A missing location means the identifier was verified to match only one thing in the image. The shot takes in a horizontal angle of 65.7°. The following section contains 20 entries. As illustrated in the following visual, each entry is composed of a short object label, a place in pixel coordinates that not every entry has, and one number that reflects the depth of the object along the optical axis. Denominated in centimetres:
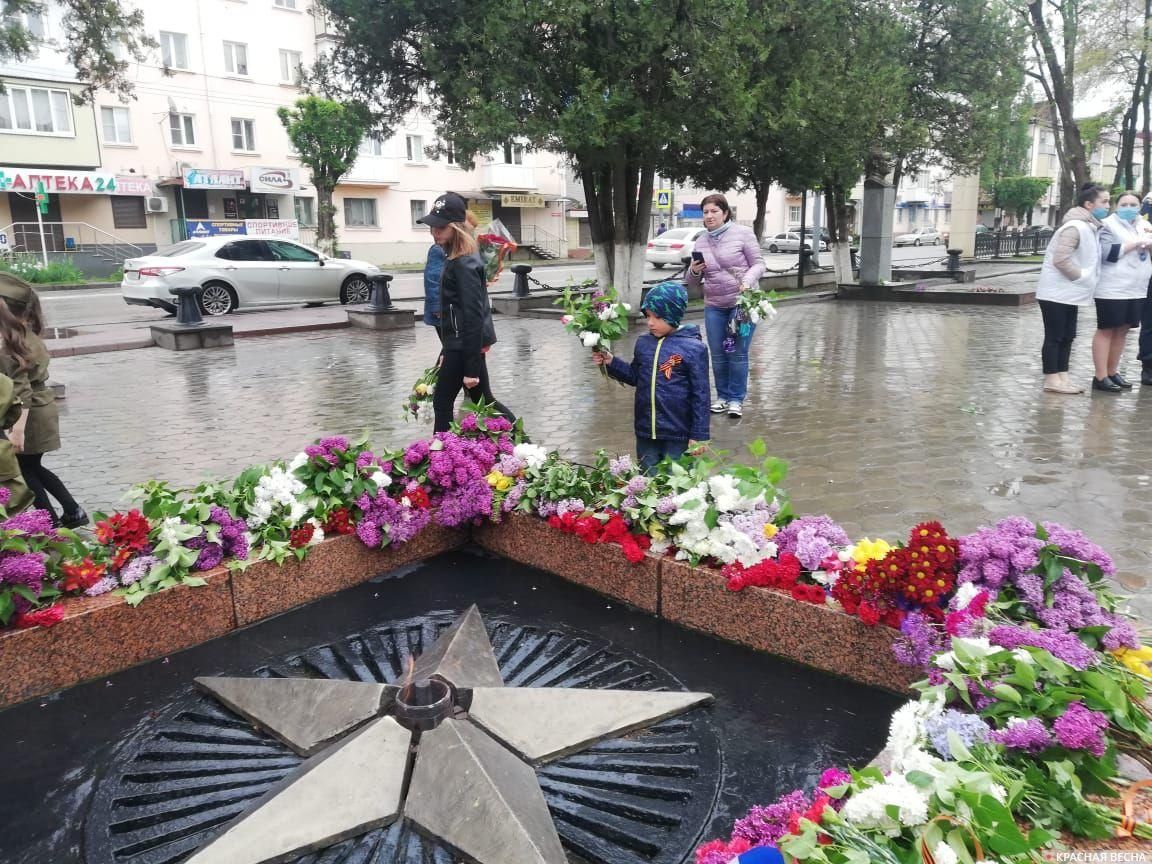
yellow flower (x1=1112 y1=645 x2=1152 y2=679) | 253
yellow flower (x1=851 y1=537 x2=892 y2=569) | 321
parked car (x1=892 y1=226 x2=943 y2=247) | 5938
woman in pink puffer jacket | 720
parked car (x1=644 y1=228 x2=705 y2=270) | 3136
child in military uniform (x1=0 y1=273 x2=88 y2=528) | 457
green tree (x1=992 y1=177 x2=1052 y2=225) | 5988
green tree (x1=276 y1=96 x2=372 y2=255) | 3197
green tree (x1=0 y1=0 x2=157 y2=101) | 1574
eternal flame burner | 245
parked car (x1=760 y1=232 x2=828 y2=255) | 4756
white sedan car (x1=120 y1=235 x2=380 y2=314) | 1609
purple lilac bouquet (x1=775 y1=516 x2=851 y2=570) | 339
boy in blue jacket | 446
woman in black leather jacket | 547
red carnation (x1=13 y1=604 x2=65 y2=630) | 324
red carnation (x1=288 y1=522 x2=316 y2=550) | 396
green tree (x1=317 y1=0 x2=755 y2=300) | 1226
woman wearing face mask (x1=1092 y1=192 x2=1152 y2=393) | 760
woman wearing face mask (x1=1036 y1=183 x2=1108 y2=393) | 744
